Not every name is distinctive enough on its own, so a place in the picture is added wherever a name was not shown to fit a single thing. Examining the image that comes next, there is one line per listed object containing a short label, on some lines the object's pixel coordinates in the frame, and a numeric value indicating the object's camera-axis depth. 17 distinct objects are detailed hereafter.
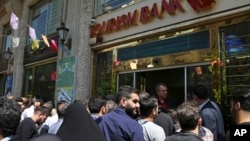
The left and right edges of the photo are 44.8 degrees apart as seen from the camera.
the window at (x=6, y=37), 15.88
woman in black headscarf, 2.55
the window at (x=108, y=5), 8.05
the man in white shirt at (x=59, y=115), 4.45
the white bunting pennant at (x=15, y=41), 12.04
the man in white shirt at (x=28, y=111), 6.41
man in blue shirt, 3.04
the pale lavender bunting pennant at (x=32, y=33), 10.64
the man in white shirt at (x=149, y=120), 3.25
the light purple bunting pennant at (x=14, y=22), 10.99
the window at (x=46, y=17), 11.29
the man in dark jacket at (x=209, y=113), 4.34
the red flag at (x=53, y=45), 10.33
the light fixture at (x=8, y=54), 14.16
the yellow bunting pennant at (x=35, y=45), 12.01
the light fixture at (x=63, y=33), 9.41
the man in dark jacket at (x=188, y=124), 2.58
